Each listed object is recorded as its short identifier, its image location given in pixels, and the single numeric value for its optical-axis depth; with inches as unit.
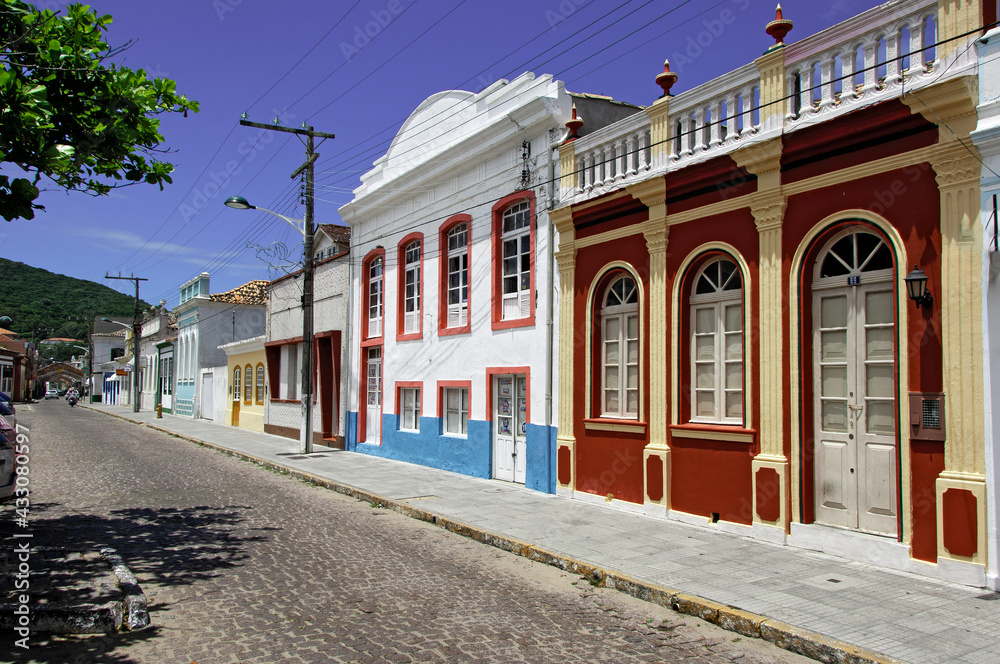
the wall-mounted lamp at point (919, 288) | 263.1
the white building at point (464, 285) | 483.8
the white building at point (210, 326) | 1439.5
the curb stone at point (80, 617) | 198.5
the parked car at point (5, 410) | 979.9
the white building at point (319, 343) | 794.8
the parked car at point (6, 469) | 321.4
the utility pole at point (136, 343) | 1784.0
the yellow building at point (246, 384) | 1095.6
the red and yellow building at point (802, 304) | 259.4
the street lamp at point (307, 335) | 737.3
